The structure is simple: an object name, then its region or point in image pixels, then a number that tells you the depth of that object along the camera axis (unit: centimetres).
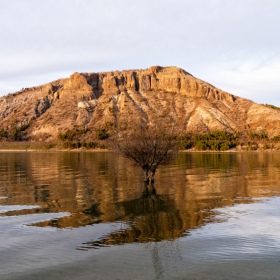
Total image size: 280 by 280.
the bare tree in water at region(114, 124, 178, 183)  2439
